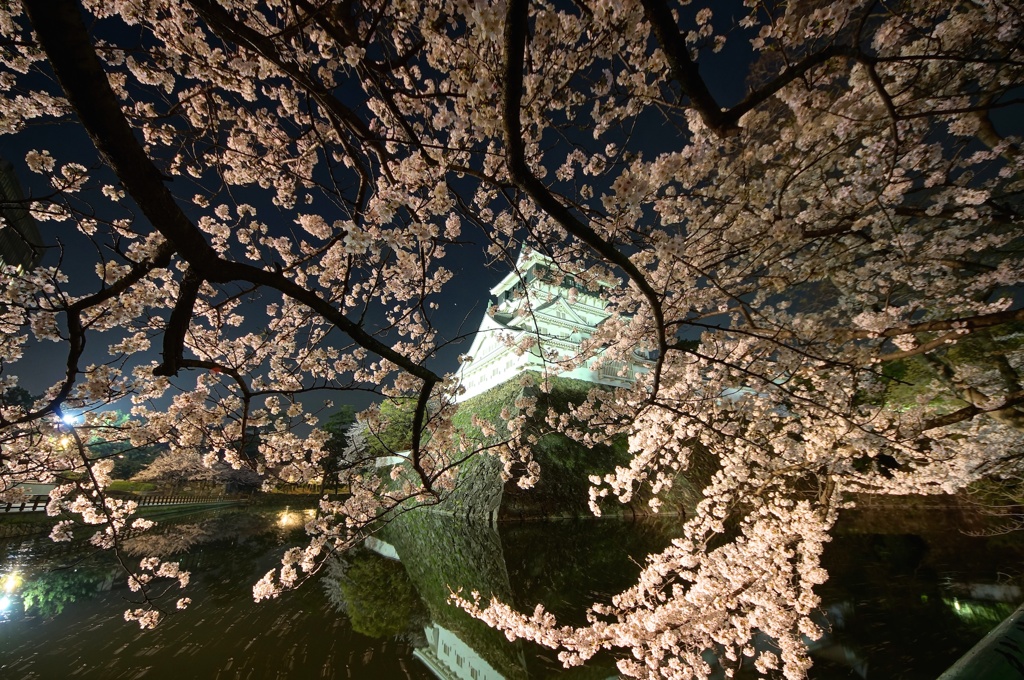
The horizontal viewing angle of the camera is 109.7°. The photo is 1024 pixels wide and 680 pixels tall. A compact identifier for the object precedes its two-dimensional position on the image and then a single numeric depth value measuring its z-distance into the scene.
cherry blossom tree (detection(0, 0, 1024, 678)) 2.44
